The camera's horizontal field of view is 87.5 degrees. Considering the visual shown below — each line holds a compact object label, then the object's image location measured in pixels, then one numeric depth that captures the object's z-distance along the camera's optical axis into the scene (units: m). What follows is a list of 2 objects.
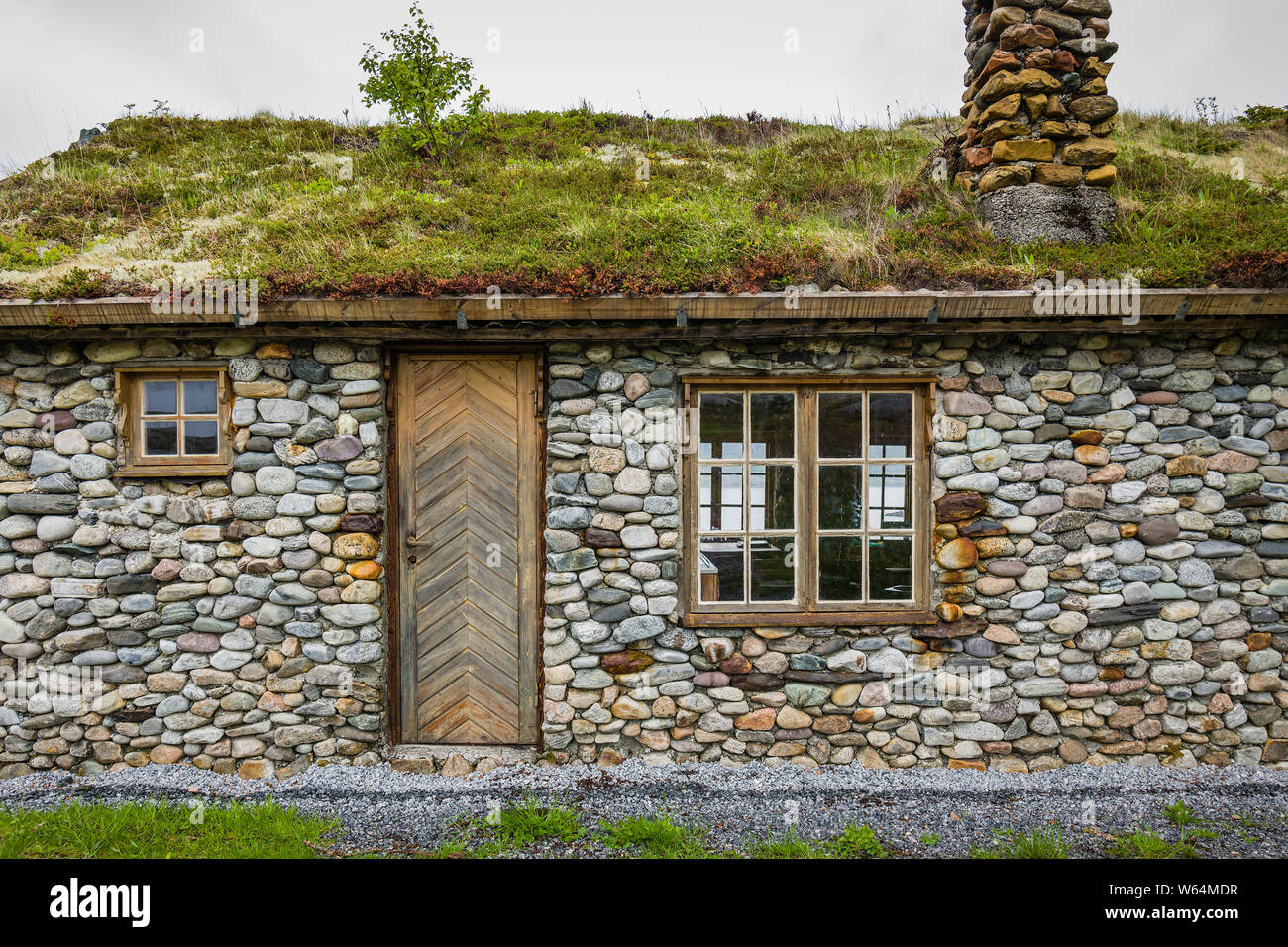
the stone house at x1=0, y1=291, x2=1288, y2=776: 4.51
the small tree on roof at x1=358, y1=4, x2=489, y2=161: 7.57
